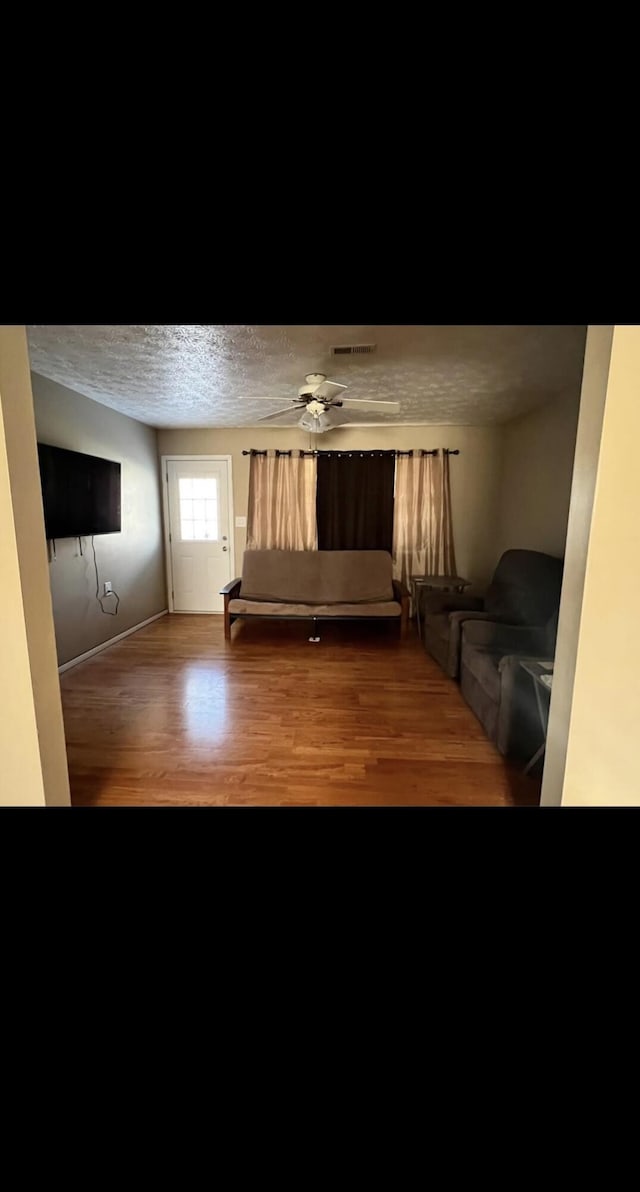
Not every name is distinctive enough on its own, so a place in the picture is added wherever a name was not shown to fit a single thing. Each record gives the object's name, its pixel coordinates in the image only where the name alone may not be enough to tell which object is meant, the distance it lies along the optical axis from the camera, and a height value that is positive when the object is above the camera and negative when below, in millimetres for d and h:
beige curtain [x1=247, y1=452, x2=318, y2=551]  4609 +184
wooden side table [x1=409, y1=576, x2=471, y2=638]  4152 -624
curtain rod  4461 +741
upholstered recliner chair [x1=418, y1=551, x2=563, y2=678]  2801 -646
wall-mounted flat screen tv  2936 +195
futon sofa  3941 -679
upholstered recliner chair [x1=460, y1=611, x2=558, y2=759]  1993 -836
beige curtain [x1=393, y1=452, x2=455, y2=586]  4508 +30
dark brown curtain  4551 +210
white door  4754 -165
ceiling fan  2827 +845
